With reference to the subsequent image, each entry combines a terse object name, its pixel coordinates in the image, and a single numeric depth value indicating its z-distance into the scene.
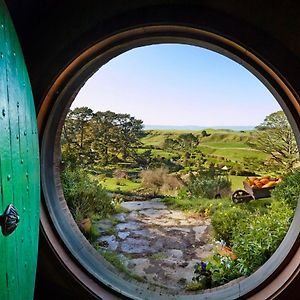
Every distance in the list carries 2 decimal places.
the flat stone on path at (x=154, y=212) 2.63
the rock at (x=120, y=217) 2.68
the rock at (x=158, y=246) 2.49
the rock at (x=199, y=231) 2.47
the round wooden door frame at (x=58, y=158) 1.58
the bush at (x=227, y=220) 2.36
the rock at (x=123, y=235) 2.61
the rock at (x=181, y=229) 2.53
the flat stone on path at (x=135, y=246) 2.51
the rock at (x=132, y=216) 2.68
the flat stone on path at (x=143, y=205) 2.66
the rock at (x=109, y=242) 2.54
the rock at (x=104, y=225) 2.63
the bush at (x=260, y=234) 2.08
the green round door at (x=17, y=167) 1.06
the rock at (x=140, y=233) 2.61
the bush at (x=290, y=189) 2.20
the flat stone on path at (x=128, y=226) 2.65
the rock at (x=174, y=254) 2.41
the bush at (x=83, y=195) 2.52
